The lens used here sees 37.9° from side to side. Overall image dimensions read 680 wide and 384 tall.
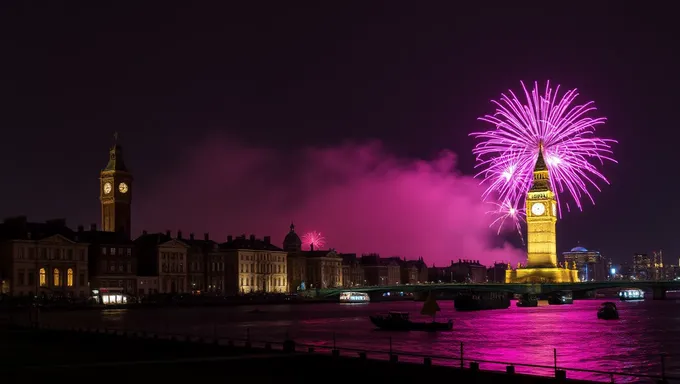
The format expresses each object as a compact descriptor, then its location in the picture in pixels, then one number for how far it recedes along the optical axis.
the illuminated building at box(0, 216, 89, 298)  154.88
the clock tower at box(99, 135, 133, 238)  193.50
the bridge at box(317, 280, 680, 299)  192.62
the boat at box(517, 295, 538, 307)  199.12
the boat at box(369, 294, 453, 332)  96.50
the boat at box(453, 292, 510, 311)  178.88
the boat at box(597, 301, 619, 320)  125.62
